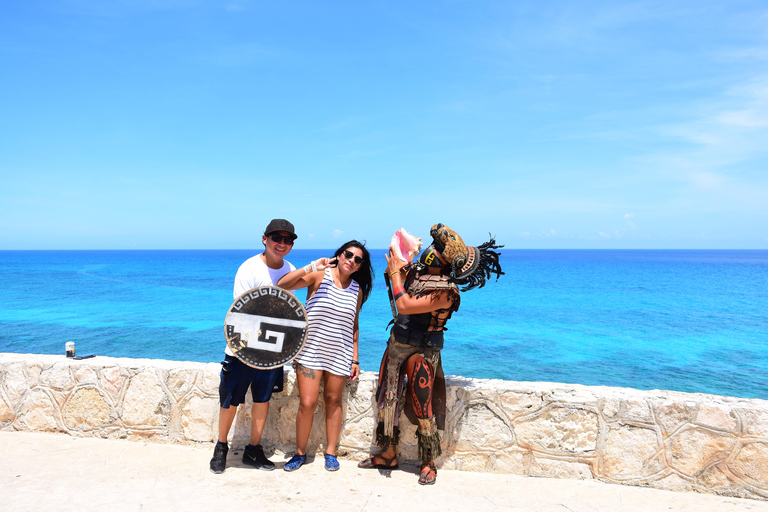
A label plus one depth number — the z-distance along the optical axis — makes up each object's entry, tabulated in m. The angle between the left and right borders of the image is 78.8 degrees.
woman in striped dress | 3.73
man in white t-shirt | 3.67
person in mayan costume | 3.46
